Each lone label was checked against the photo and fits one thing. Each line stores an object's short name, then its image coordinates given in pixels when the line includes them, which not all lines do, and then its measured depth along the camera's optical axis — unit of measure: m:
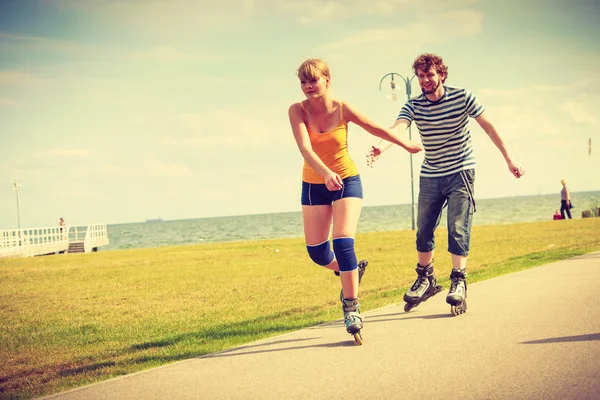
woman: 5.31
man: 6.20
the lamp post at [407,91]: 29.14
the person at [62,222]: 52.36
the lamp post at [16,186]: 60.78
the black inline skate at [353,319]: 5.08
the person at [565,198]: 31.47
